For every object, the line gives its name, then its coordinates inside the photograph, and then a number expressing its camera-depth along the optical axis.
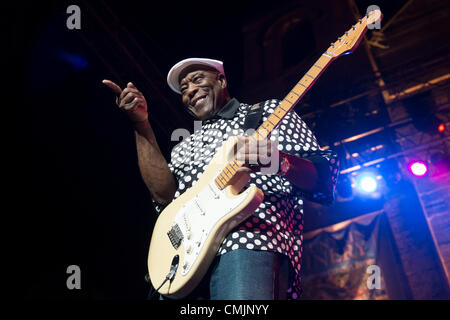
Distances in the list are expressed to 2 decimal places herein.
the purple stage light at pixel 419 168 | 6.24
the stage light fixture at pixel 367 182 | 6.51
